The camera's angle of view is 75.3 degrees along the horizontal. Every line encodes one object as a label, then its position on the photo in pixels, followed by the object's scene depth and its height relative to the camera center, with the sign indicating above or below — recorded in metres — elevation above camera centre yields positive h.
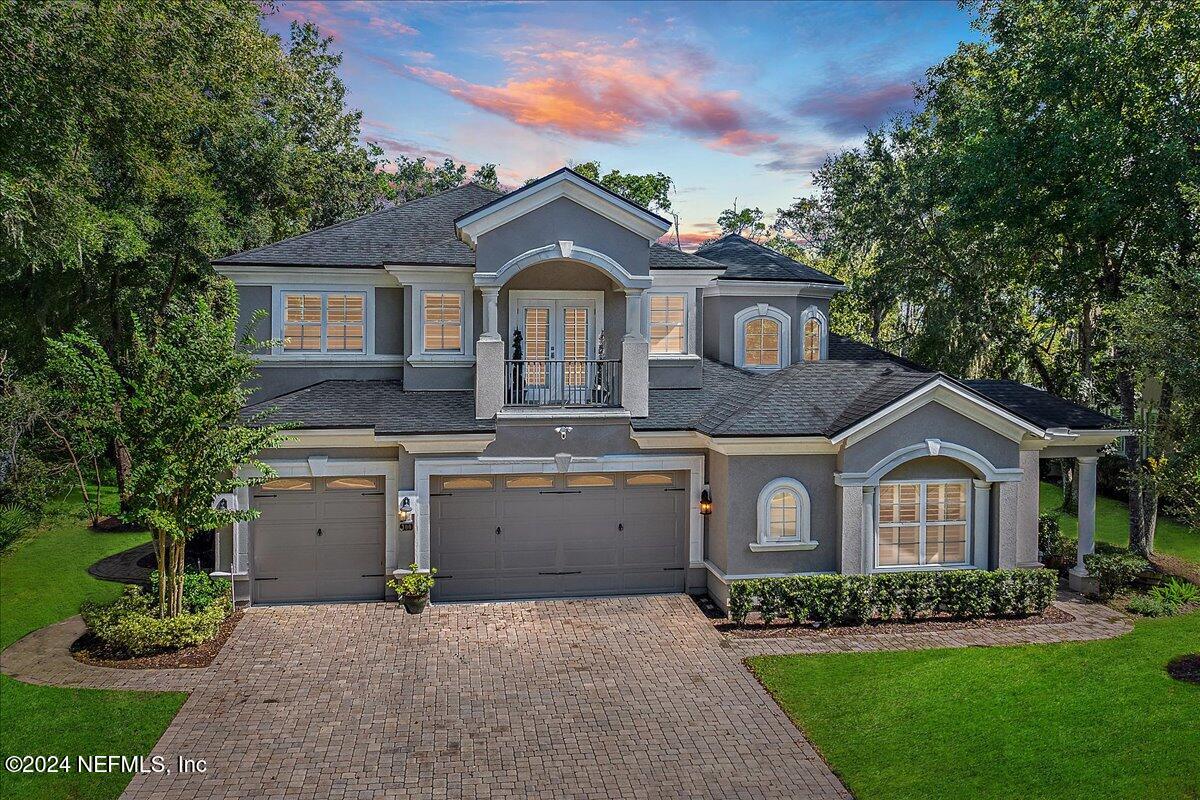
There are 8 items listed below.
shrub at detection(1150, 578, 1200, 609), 14.31 -3.48
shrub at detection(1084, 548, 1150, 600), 15.17 -3.23
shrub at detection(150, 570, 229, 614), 13.16 -3.40
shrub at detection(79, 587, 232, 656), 12.09 -3.66
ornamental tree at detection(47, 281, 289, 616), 11.79 -0.43
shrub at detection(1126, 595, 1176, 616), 14.03 -3.64
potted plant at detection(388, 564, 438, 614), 14.00 -3.47
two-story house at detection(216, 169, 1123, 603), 14.09 -0.72
